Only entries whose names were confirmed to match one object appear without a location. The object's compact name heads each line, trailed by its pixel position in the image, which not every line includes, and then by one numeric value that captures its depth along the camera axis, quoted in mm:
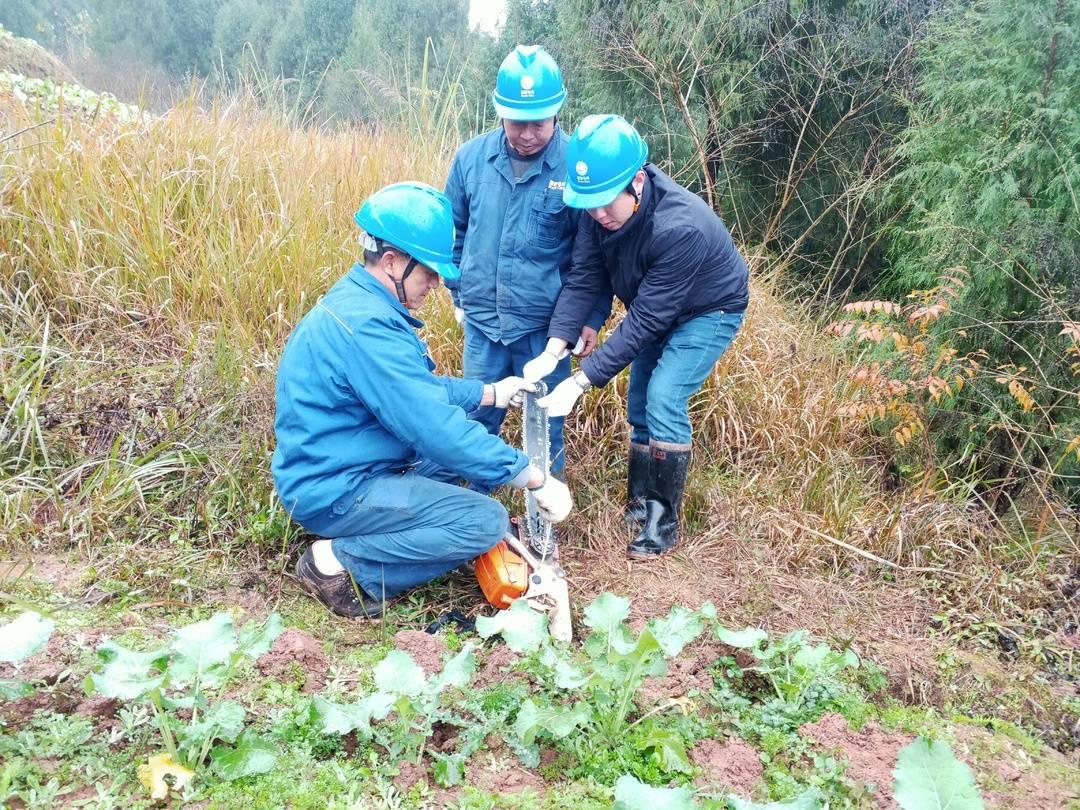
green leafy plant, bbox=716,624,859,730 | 2518
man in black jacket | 3082
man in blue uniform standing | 3264
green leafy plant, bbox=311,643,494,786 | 2059
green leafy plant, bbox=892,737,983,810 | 1714
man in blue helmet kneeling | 2729
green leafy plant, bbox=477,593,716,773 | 2145
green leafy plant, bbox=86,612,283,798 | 1925
